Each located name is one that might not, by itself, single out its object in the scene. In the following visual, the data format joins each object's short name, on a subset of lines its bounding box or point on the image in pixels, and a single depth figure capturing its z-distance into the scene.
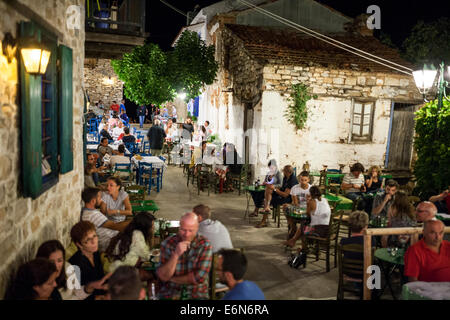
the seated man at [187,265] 3.74
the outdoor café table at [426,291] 3.73
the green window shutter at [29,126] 3.40
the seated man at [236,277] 3.01
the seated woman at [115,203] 5.98
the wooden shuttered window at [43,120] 3.45
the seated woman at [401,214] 5.81
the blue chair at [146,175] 10.32
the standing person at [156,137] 13.10
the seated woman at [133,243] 4.23
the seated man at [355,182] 8.95
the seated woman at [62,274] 3.53
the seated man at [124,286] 2.86
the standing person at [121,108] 21.45
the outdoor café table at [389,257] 4.79
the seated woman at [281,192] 8.27
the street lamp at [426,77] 7.60
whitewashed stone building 10.94
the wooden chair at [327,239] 6.09
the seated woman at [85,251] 3.93
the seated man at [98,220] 4.92
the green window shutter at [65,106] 4.65
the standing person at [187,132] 16.06
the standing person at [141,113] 22.43
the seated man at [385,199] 6.87
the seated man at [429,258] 4.09
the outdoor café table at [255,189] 8.61
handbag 6.13
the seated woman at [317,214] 6.35
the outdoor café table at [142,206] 6.53
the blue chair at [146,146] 16.55
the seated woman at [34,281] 3.11
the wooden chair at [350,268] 4.64
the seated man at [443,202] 7.27
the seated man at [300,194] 7.26
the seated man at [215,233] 4.63
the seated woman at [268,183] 8.71
